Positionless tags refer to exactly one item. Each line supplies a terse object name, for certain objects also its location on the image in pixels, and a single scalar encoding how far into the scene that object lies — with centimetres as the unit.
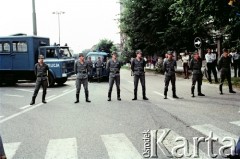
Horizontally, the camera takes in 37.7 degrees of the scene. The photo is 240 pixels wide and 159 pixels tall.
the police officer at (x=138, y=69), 1336
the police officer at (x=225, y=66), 1421
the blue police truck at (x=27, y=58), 2070
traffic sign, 2093
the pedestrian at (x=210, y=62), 1939
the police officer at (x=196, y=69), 1389
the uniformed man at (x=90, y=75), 2458
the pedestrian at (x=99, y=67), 2433
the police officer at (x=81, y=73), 1309
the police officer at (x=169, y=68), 1360
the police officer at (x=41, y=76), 1324
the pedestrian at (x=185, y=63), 2390
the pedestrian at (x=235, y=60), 2174
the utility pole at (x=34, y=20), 2538
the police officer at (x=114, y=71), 1340
